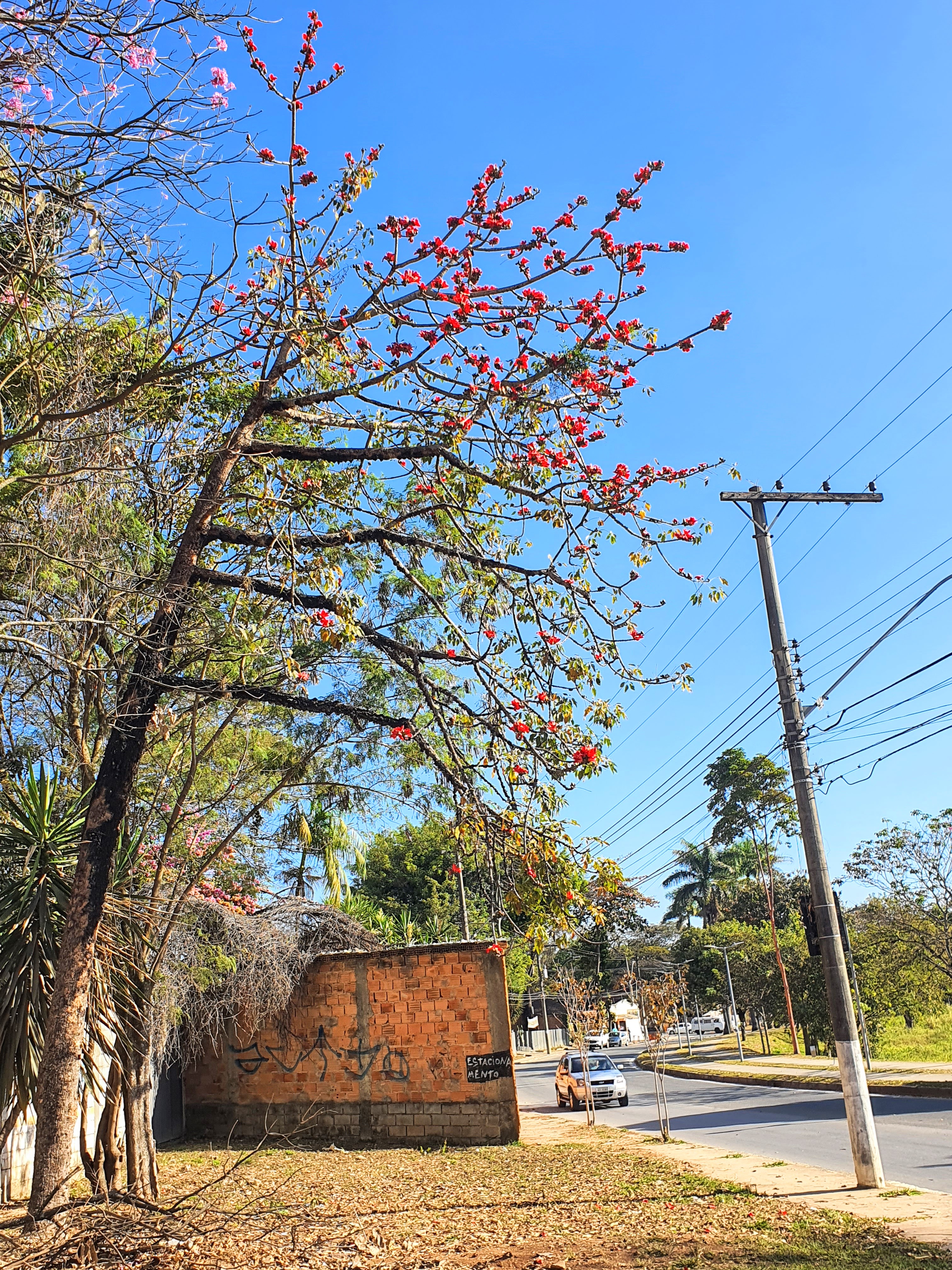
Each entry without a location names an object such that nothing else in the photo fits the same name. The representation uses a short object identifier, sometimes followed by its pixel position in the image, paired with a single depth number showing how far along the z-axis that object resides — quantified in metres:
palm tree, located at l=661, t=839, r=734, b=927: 63.16
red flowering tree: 6.38
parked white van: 75.18
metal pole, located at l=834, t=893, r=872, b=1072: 14.93
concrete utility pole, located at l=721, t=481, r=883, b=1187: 9.80
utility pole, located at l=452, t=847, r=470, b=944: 24.44
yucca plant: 7.81
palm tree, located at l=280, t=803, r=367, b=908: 17.92
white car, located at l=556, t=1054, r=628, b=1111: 24.05
